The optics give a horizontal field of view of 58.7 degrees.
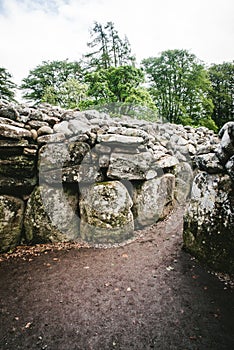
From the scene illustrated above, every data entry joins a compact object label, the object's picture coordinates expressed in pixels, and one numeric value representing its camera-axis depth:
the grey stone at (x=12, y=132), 4.37
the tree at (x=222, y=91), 16.67
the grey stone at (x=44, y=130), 4.91
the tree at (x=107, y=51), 11.28
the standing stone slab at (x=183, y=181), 6.71
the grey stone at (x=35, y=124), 4.92
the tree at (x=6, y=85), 17.16
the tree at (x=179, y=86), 14.05
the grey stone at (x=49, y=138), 4.83
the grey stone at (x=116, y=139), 5.11
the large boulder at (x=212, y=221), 3.38
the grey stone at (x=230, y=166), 3.01
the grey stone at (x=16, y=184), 4.55
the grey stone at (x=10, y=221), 4.50
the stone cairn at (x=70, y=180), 4.63
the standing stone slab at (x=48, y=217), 4.77
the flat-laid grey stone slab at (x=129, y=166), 5.02
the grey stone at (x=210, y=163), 3.60
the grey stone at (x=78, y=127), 5.09
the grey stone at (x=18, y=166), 4.54
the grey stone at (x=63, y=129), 5.01
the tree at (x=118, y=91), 8.72
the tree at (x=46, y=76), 17.94
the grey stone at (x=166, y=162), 5.70
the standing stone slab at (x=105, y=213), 4.76
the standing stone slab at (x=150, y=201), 5.41
